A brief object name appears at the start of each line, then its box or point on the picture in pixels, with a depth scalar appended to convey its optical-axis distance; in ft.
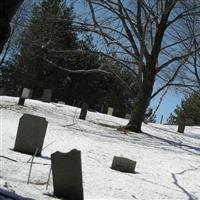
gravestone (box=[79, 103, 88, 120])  66.69
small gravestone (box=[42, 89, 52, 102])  80.79
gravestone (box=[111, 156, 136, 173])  37.65
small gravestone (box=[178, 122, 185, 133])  84.73
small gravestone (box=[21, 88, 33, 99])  91.73
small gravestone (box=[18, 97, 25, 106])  65.33
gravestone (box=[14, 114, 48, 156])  36.73
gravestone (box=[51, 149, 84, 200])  26.81
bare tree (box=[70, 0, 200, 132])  66.80
